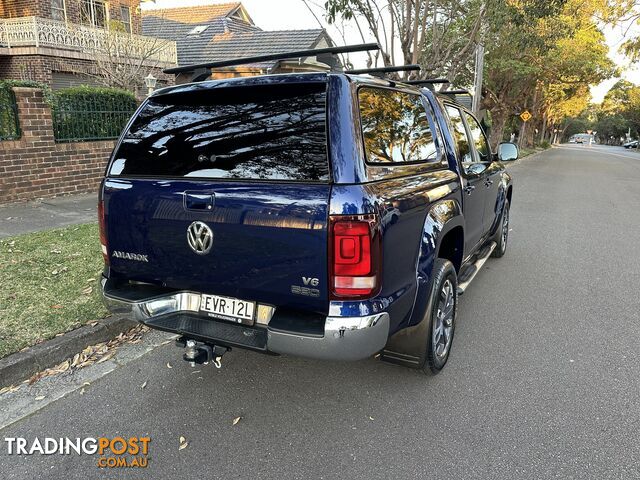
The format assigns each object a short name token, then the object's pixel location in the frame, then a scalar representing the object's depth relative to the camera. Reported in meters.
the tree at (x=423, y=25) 10.62
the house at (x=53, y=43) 16.69
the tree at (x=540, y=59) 11.46
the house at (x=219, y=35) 23.41
